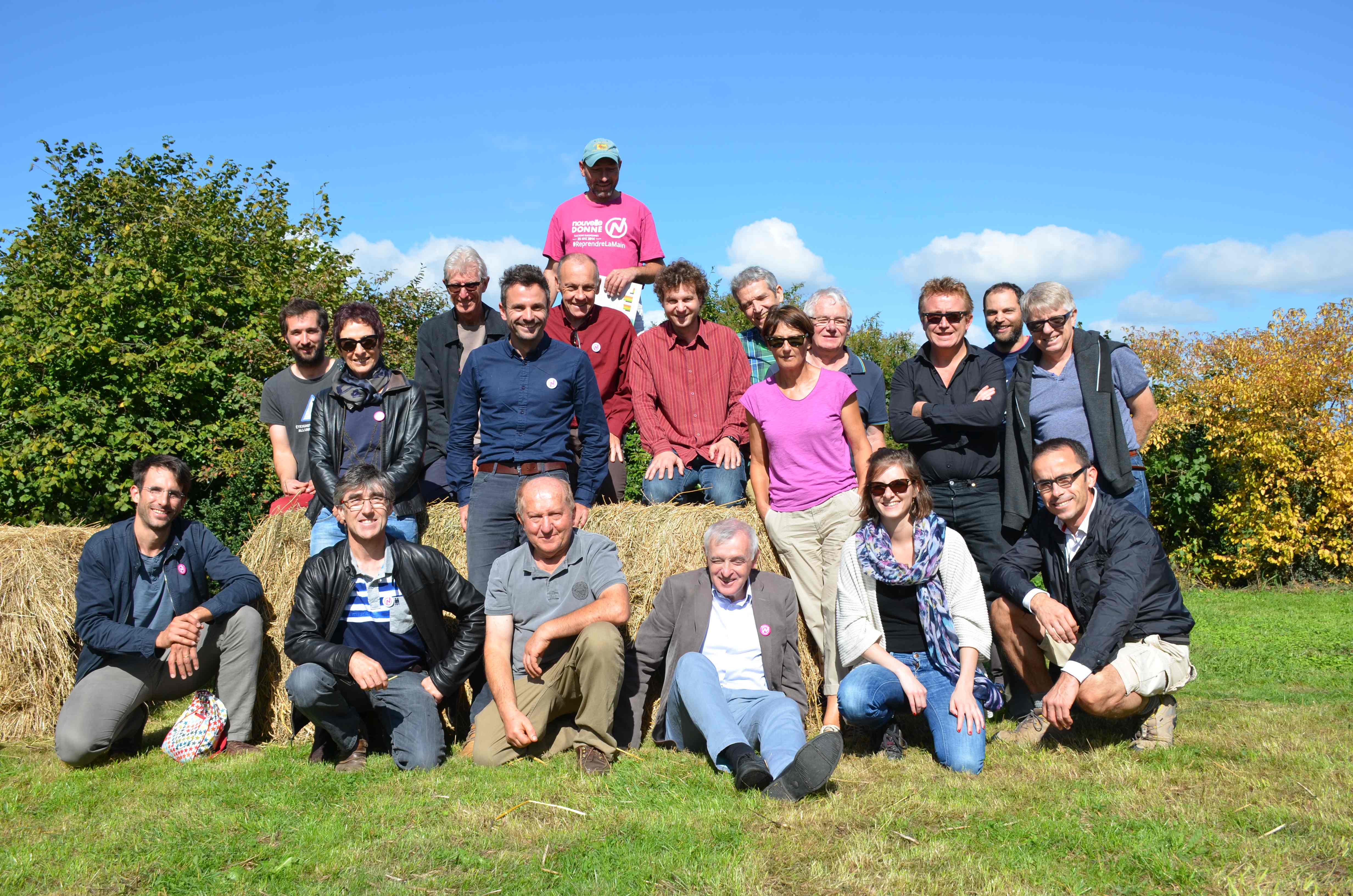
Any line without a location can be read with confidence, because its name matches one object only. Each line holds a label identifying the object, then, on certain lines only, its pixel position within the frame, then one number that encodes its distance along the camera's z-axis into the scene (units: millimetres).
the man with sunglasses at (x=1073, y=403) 5516
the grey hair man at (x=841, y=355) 6078
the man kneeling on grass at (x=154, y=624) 5363
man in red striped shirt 6262
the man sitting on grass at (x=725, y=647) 4816
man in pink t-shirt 7316
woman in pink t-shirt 5516
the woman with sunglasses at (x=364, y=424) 5648
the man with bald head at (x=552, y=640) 4934
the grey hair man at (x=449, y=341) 6551
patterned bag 5430
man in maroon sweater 6496
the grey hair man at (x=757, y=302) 6520
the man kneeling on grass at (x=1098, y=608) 4707
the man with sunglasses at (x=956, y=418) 5723
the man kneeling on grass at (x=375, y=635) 4973
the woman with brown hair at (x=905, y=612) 5000
